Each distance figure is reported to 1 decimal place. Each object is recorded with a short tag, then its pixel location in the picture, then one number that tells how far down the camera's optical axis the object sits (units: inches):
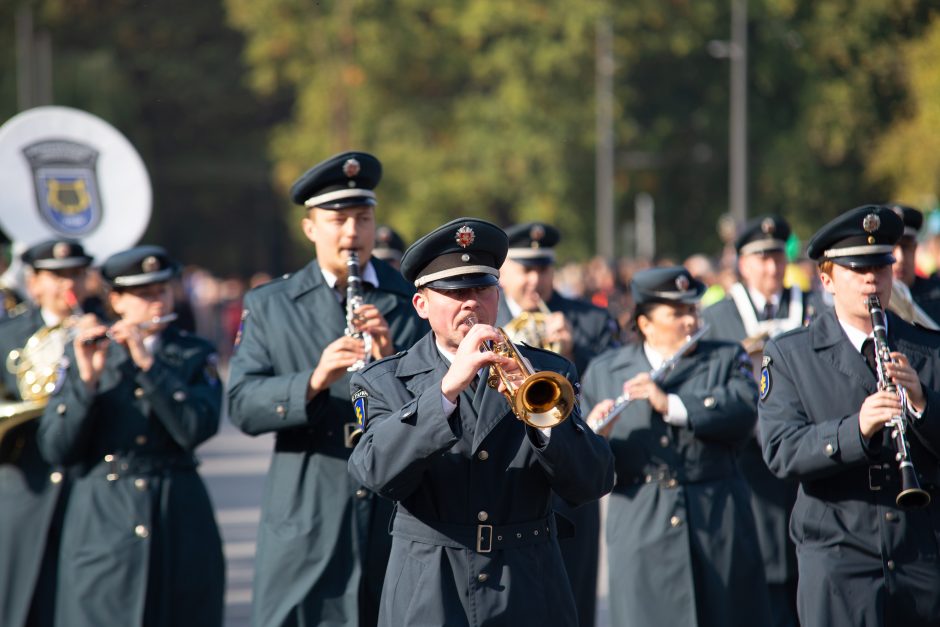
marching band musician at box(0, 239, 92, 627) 606.2
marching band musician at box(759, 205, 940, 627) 437.4
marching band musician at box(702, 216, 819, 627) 655.1
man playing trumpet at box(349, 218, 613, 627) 363.6
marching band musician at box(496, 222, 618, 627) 692.7
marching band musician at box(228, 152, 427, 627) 484.4
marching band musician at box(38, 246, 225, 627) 560.1
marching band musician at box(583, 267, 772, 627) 565.9
